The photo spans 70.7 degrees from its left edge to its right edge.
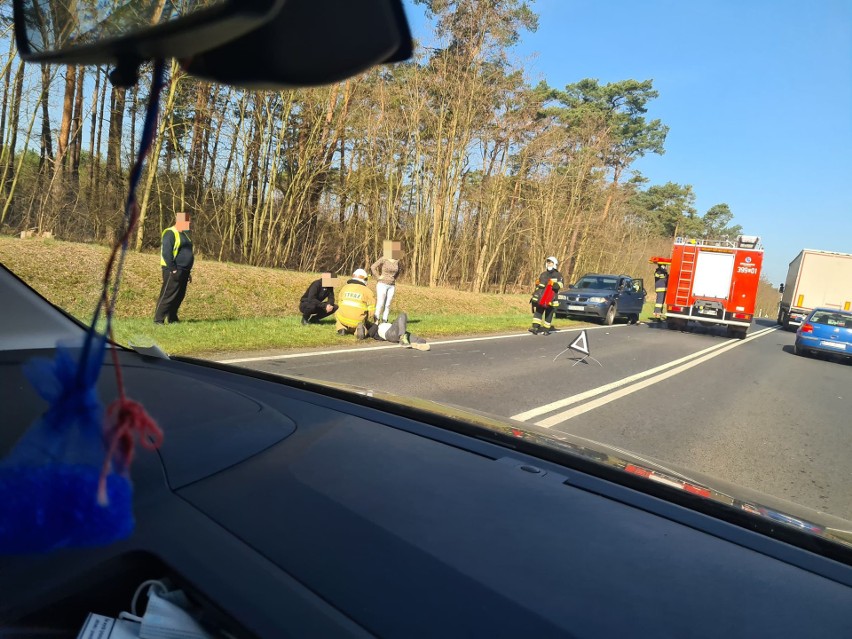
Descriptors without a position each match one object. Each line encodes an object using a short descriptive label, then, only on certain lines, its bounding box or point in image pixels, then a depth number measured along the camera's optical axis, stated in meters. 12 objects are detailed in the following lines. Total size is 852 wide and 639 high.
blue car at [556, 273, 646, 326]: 22.14
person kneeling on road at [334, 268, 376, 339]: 11.27
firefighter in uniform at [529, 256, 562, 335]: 15.65
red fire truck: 22.45
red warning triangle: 9.97
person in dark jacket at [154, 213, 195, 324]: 6.55
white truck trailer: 32.72
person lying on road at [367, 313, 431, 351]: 11.48
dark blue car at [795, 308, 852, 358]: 16.81
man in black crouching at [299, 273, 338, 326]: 12.11
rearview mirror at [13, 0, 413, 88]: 0.73
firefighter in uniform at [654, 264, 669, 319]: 23.75
